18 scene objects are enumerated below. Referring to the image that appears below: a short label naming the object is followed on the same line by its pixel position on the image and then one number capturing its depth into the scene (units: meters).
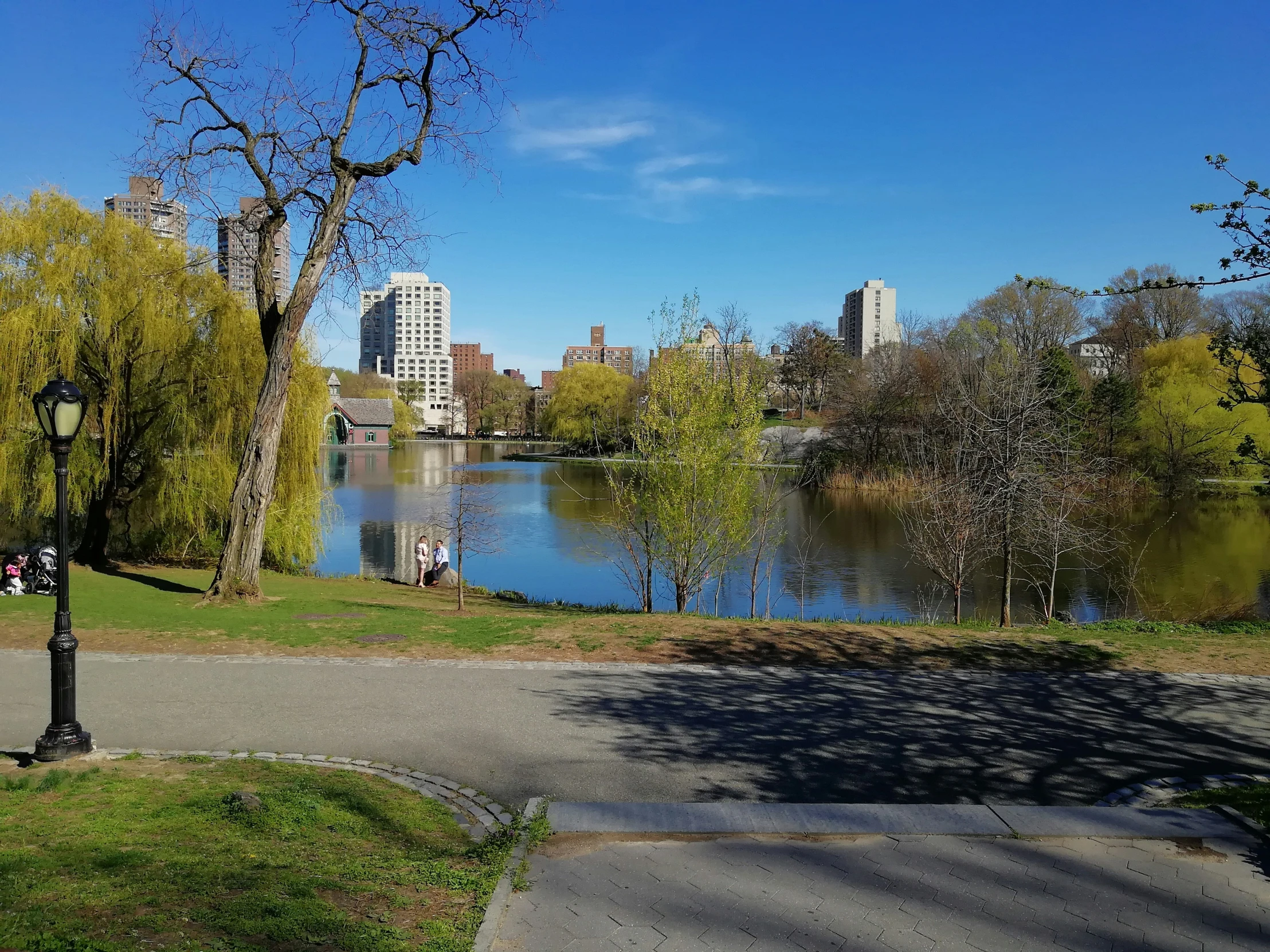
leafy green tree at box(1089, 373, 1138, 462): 45.00
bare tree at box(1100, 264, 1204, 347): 60.69
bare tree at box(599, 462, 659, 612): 17.19
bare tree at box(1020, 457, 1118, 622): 16.16
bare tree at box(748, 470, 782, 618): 17.81
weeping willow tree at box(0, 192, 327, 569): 16.75
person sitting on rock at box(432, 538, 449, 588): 22.75
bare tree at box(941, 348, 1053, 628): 16.09
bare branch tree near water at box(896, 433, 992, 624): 16.25
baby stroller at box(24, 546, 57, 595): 15.02
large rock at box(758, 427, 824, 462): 62.06
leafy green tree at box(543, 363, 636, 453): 77.38
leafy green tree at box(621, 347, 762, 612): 16.56
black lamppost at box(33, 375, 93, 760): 6.43
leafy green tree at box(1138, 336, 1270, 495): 40.03
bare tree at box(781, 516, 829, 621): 20.11
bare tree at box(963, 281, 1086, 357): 56.29
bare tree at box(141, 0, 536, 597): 14.27
